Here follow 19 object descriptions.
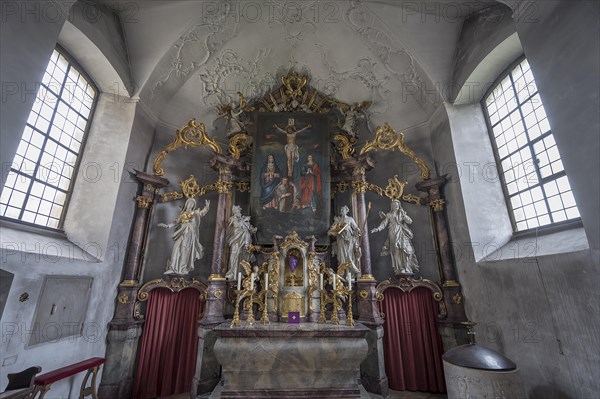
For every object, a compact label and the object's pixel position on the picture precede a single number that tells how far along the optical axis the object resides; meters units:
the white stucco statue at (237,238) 6.62
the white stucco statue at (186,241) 6.46
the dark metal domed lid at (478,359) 3.47
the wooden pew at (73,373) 3.91
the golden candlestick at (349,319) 5.40
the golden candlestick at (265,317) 5.61
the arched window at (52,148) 5.10
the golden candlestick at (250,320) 5.38
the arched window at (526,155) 5.05
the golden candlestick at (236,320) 5.30
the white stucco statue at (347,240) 6.65
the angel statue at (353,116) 8.36
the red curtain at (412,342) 6.10
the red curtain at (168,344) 5.93
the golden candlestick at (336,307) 5.61
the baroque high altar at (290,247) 4.84
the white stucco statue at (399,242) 6.57
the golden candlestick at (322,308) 5.84
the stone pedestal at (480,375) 3.33
